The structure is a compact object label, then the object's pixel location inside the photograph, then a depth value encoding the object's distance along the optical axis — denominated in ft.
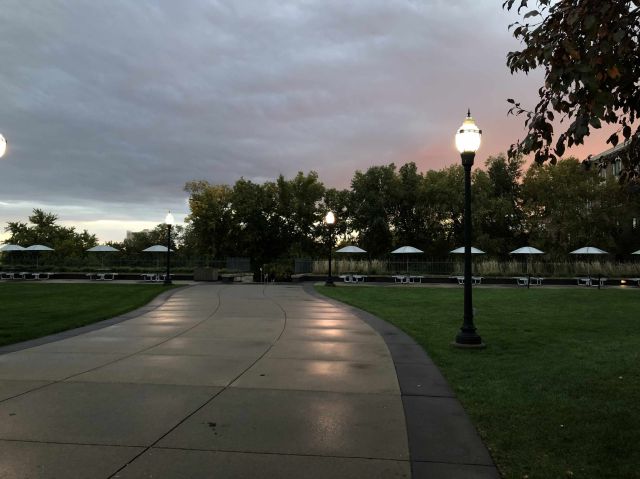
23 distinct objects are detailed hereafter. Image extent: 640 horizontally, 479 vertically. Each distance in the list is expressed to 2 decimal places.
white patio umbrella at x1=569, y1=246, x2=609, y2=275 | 116.98
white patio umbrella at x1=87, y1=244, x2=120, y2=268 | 143.43
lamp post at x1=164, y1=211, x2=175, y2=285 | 91.50
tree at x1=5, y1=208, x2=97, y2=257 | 210.18
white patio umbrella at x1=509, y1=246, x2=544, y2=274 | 120.06
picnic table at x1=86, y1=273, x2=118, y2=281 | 123.89
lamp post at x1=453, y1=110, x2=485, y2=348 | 31.88
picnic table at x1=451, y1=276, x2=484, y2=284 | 110.01
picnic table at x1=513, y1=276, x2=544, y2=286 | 107.67
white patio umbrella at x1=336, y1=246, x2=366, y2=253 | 128.88
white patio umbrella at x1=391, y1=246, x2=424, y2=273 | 130.11
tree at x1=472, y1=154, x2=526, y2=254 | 170.71
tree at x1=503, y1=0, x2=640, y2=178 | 11.84
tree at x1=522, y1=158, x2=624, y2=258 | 161.27
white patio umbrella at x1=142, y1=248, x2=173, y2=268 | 134.92
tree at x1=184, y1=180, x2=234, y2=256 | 197.16
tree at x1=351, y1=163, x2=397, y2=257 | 179.93
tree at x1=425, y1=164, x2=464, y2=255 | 179.32
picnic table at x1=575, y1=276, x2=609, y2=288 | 106.73
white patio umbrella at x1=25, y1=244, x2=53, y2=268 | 142.26
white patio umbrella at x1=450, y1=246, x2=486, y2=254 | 125.47
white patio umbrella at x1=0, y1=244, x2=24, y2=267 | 146.15
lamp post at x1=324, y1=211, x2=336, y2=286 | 94.13
